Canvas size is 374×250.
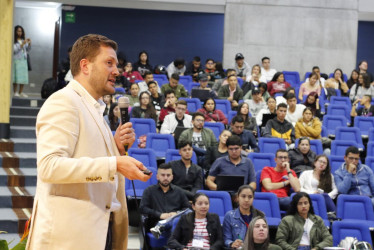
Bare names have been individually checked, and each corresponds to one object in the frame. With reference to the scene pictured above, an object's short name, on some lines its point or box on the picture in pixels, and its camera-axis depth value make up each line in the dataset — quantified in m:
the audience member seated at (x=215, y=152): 8.75
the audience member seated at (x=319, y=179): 8.30
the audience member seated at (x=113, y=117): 9.39
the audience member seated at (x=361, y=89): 13.22
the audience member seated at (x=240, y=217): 7.06
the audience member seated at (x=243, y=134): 9.31
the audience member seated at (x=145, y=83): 11.80
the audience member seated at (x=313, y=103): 11.20
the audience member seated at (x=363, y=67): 14.48
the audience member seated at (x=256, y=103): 11.23
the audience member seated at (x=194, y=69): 14.05
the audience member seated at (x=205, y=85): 11.72
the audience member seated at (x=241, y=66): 13.90
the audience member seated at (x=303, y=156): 8.94
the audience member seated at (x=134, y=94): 11.26
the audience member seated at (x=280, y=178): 8.12
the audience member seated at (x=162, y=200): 7.35
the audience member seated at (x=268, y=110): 10.79
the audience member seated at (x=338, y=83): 13.59
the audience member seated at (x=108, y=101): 10.12
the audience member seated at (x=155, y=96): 11.16
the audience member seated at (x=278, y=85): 12.80
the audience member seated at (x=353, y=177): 8.42
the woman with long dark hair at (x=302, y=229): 7.09
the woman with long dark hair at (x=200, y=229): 6.96
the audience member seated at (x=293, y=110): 10.80
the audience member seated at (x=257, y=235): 6.47
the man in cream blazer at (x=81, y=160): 2.20
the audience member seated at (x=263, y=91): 11.94
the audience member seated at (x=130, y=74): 12.90
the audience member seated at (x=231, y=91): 11.80
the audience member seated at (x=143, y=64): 13.95
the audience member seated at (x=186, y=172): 8.06
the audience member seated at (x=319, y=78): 12.83
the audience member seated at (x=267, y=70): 13.93
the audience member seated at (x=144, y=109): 10.14
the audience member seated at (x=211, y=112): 10.33
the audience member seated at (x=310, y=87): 12.45
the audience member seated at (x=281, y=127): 10.02
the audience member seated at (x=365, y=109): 11.67
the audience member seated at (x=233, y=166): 8.13
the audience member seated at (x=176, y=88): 11.74
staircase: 7.49
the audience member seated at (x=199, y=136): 9.08
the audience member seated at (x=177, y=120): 9.77
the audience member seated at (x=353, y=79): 13.94
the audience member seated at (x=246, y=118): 10.06
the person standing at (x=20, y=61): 11.92
